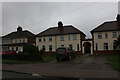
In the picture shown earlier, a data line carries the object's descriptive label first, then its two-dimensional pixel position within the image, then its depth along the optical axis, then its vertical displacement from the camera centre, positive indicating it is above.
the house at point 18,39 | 27.59 +1.28
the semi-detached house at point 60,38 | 21.23 +1.32
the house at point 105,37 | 19.36 +1.29
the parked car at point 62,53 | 12.12 -1.38
